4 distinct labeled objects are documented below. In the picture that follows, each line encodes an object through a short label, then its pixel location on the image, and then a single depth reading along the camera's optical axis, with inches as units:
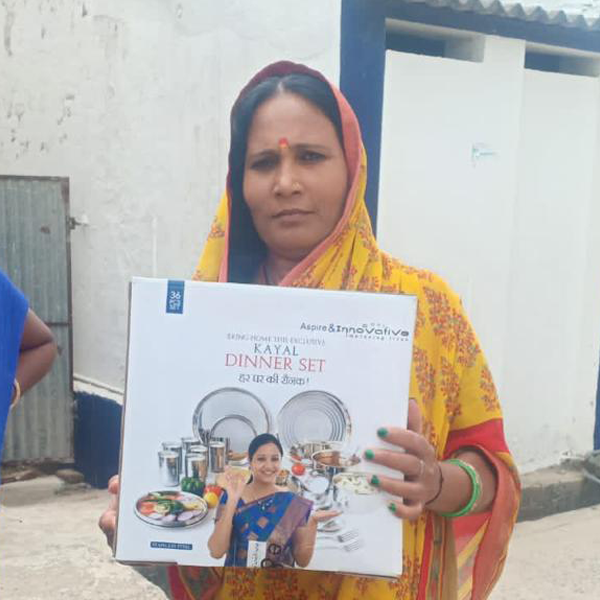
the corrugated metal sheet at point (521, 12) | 153.8
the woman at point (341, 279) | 52.5
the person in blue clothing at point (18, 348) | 75.9
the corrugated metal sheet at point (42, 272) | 188.2
